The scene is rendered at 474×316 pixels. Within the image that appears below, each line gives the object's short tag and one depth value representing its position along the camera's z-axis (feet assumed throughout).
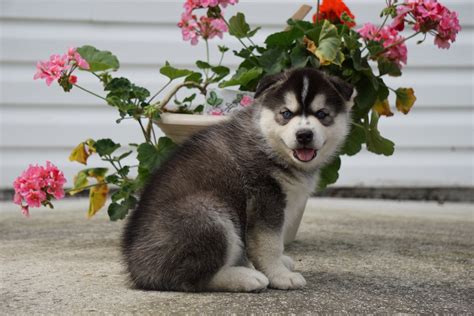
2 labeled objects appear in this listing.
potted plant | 11.80
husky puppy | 9.05
